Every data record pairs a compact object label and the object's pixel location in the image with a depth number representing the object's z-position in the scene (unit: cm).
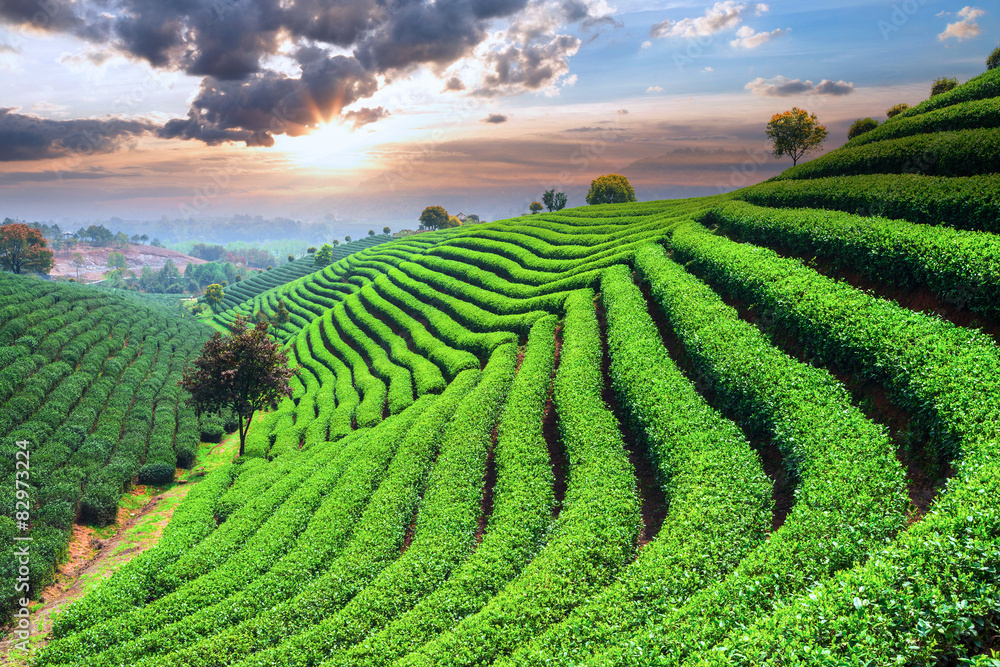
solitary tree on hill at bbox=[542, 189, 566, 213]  10706
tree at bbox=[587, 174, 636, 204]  10112
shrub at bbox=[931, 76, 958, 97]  5225
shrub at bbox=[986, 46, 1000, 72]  4681
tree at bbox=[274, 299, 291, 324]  8088
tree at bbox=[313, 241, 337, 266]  14288
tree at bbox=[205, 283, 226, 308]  13638
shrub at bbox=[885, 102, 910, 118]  5914
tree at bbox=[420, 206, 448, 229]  15588
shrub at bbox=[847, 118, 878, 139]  5803
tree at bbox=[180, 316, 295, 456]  3403
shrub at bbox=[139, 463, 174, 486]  3170
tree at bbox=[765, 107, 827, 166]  6544
